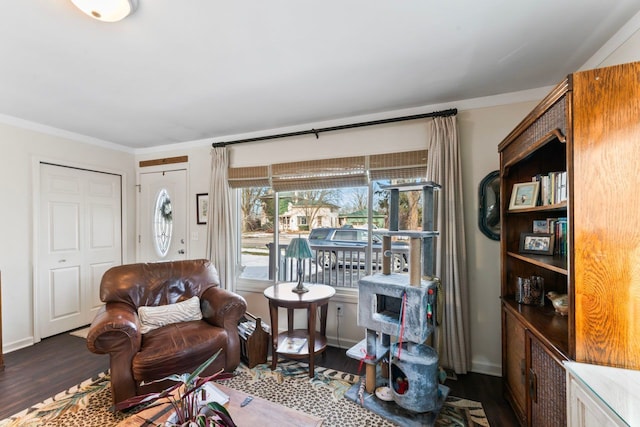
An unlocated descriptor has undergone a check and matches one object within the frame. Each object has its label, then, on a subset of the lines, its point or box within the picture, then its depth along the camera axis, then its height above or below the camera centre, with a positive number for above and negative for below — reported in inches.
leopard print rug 74.7 -53.7
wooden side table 96.8 -33.9
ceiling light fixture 52.9 +39.0
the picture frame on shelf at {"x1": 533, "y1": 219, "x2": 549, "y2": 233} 77.7 -3.9
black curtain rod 100.0 +35.1
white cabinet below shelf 37.7 -25.7
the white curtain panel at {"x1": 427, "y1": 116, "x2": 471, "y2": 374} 97.1 -12.2
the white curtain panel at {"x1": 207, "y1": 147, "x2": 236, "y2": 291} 136.3 -5.0
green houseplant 43.9 -30.9
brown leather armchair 77.3 -33.8
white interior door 128.3 -12.7
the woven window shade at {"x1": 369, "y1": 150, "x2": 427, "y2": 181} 106.0 +18.1
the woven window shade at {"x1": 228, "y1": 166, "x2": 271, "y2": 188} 132.8 +17.7
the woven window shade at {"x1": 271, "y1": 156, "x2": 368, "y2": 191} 115.6 +16.8
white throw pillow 94.0 -33.6
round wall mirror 97.7 +2.1
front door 155.8 -0.5
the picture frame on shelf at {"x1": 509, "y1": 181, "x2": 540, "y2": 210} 72.5 +4.4
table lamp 106.4 -13.9
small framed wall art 149.1 +4.1
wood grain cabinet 45.1 -0.3
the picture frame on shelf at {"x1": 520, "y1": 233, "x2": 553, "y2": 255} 71.9 -8.2
